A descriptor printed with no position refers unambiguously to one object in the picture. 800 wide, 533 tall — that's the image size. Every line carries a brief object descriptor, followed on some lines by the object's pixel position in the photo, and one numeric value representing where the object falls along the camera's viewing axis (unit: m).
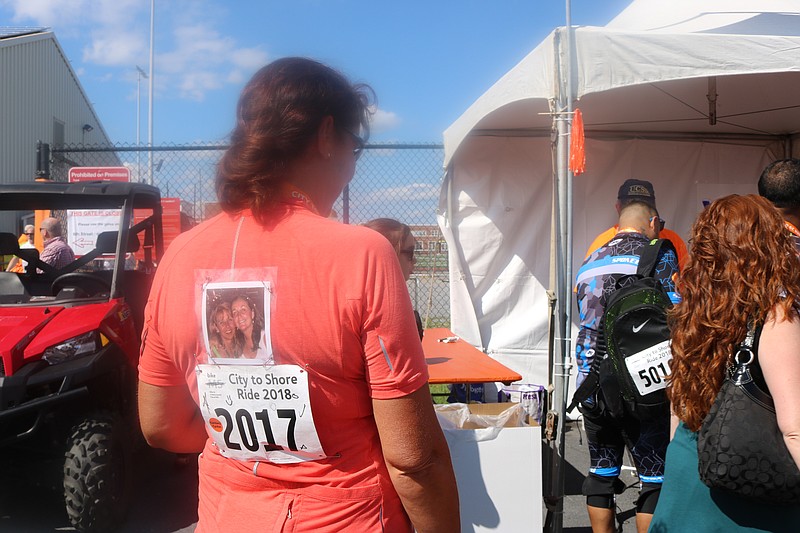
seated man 6.57
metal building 18.17
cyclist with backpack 2.53
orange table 3.42
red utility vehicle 3.47
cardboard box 2.84
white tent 4.87
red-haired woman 1.61
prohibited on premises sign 7.98
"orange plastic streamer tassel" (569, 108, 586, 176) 3.32
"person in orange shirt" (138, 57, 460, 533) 1.15
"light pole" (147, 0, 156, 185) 27.34
